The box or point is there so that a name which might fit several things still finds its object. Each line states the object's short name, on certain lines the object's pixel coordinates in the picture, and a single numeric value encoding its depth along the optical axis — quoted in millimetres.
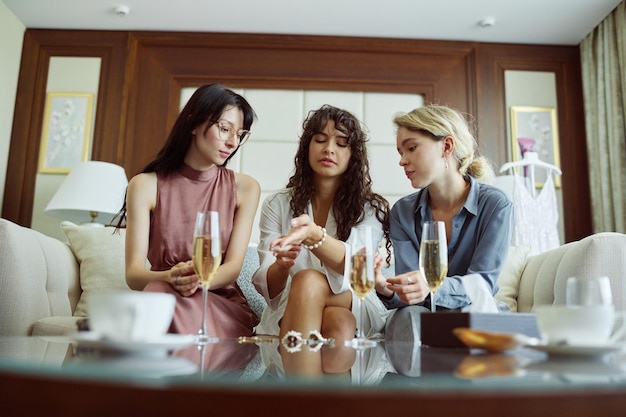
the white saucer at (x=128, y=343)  688
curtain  3455
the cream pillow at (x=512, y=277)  2336
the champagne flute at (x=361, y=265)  1144
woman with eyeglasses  1778
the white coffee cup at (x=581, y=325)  761
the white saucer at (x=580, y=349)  716
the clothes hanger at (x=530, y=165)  3396
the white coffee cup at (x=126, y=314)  703
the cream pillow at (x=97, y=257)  2324
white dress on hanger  3141
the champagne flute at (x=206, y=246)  1162
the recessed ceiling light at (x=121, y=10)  3646
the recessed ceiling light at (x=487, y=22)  3695
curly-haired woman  1566
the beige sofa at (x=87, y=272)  1760
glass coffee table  470
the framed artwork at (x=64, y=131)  3793
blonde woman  1700
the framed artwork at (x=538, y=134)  3809
